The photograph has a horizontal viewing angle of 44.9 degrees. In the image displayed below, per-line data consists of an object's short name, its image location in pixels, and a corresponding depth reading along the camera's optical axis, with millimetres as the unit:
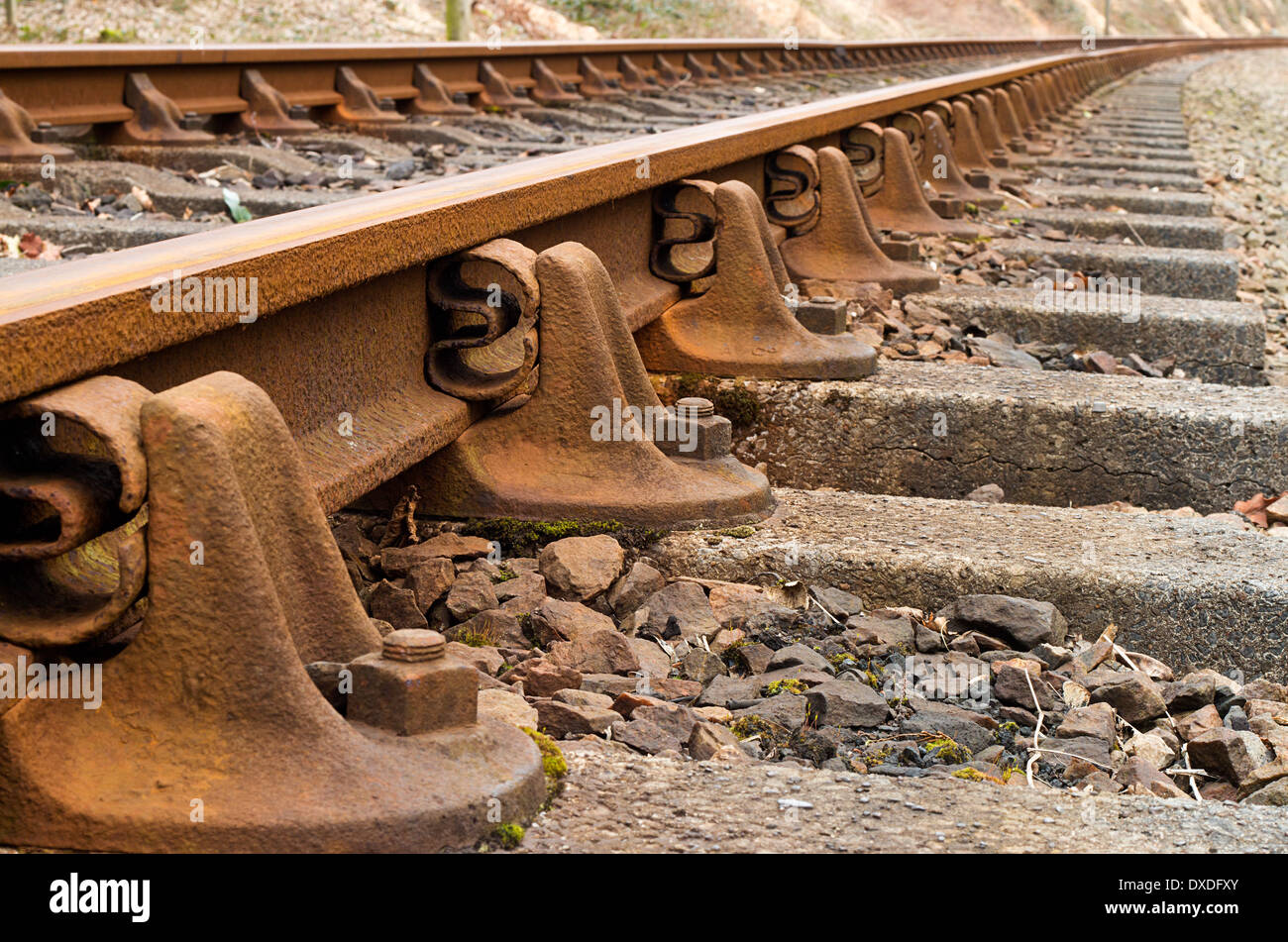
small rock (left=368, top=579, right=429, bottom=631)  2621
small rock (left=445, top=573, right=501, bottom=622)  2645
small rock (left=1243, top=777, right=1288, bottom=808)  2162
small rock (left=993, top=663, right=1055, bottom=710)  2471
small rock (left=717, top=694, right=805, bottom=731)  2273
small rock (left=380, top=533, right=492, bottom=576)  2801
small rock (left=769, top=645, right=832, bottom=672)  2500
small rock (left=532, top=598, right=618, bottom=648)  2574
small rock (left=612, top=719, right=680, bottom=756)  2129
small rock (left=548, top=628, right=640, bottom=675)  2455
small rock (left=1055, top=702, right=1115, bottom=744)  2352
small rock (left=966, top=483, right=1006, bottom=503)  3652
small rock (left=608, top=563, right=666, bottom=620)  2793
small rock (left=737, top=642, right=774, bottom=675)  2531
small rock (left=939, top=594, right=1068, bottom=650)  2670
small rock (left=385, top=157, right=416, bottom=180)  6785
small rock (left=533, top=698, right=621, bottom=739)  2152
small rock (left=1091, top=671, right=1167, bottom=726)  2494
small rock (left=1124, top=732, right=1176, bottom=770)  2381
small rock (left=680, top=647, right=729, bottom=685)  2516
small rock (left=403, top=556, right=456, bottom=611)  2689
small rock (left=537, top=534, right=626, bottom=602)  2771
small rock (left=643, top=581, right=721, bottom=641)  2670
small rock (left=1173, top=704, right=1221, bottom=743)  2467
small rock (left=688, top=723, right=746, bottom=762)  2119
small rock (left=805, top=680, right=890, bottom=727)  2297
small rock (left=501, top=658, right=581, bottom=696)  2322
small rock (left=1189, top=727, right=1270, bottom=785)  2301
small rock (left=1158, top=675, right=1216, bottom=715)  2564
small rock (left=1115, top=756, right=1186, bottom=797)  2208
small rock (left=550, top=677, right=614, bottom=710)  2256
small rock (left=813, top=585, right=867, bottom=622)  2770
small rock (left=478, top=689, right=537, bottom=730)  2078
